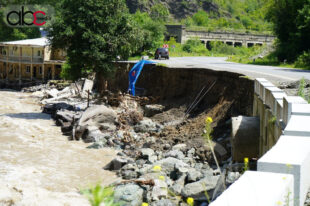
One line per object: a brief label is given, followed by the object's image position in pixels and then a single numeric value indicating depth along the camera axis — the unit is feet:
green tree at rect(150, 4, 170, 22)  380.17
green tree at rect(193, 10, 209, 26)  414.41
